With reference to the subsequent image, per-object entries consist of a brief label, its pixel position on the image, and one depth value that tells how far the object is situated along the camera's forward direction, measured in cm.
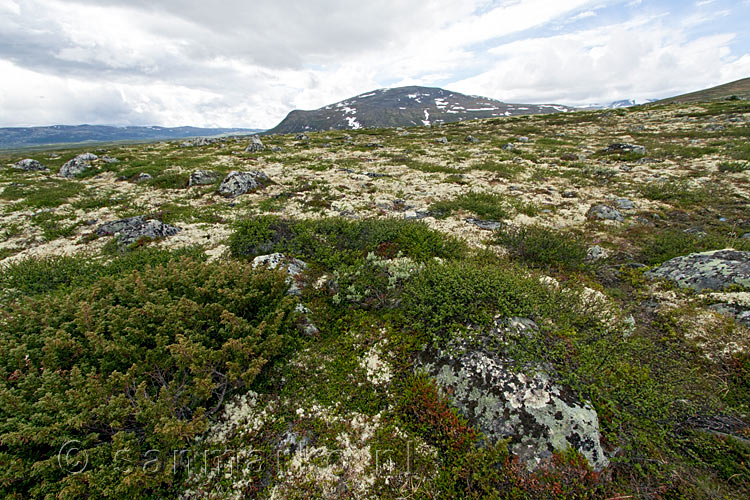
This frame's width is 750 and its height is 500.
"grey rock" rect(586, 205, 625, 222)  1438
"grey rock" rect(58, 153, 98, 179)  2570
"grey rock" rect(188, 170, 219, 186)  2086
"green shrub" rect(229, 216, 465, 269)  1023
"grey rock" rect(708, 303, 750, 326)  661
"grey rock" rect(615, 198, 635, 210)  1555
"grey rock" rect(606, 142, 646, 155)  2694
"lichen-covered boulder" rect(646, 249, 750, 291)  777
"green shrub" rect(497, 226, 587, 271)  1023
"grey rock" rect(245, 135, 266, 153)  3738
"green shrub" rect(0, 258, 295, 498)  381
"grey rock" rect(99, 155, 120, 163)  2954
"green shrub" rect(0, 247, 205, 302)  905
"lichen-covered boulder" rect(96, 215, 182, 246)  1228
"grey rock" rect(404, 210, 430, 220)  1493
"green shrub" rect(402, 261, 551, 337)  618
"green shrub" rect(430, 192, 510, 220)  1511
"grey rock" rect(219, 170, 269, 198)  1878
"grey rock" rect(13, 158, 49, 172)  2801
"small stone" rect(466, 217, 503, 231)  1359
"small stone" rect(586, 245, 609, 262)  1062
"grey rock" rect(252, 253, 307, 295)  925
